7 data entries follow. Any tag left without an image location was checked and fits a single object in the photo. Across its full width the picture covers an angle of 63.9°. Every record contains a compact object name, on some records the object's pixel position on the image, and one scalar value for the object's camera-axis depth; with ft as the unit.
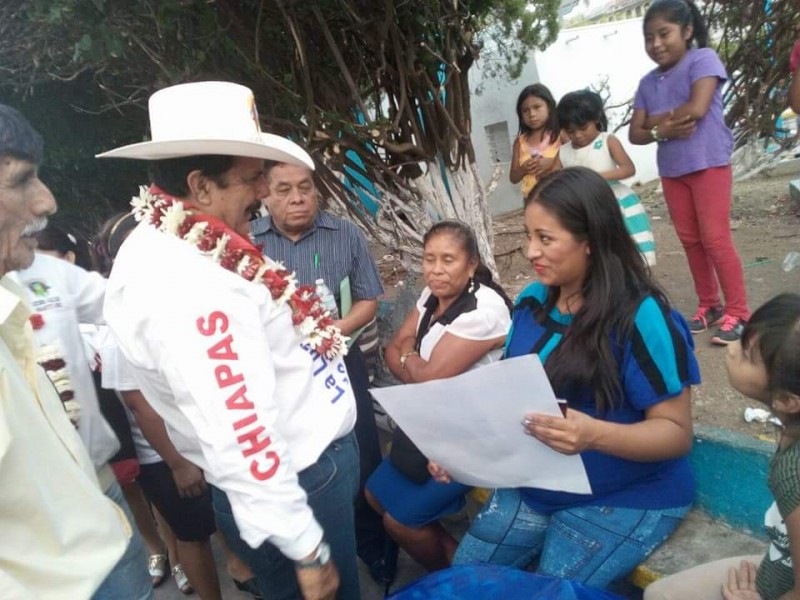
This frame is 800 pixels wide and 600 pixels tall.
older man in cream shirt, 3.87
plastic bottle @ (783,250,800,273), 14.33
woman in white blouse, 7.83
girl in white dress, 12.53
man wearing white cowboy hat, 4.47
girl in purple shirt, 10.82
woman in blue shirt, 5.58
